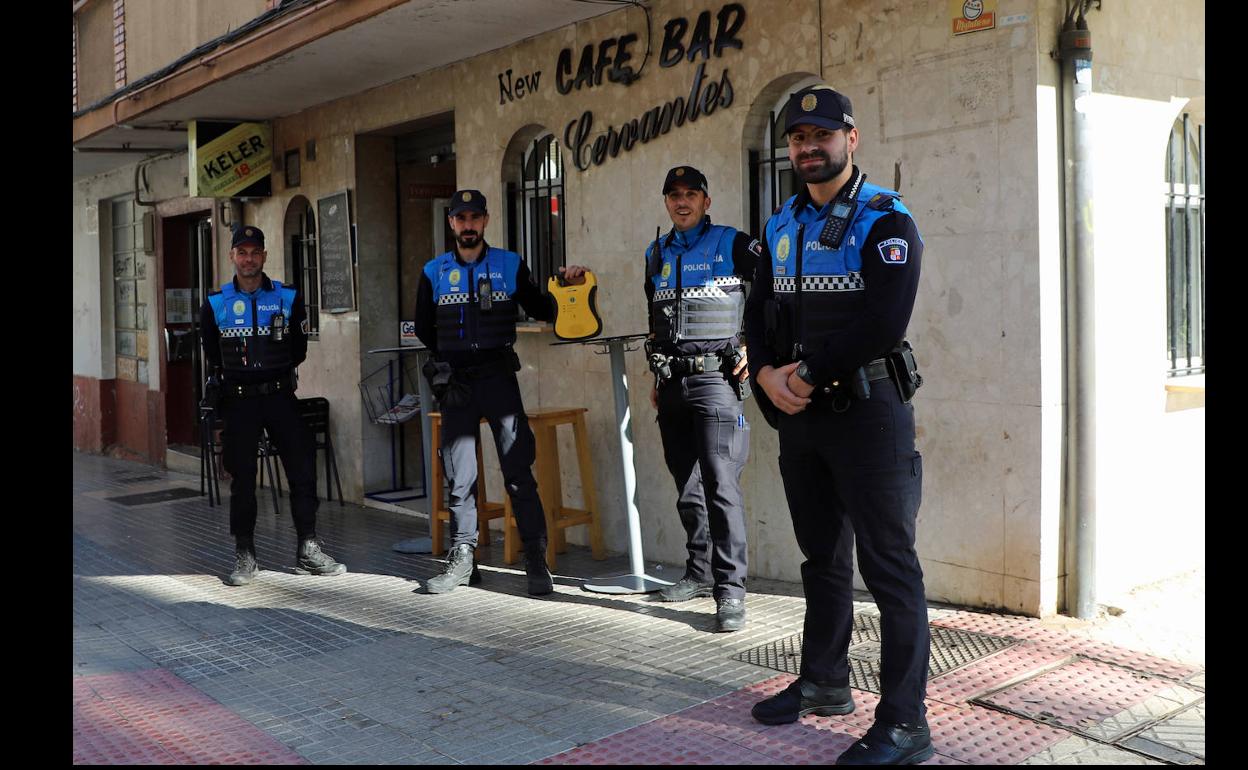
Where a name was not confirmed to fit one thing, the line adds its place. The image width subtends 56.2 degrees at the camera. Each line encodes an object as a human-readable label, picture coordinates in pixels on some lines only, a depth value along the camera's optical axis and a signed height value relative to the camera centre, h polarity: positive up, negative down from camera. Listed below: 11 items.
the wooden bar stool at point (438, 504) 7.86 -0.95
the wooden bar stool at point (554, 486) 7.36 -0.80
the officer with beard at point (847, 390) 3.87 -0.11
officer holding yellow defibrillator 6.72 -0.09
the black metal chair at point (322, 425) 10.34 -0.52
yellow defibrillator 6.45 +0.28
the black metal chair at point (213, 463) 10.02 -0.87
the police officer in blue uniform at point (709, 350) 5.82 +0.05
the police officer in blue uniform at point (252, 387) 7.29 -0.12
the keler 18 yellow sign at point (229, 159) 11.02 +2.00
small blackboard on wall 10.22 +1.00
